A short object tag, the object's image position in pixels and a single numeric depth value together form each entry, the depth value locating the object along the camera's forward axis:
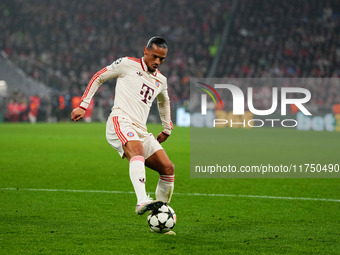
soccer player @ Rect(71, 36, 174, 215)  12.48
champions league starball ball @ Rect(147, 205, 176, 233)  11.65
